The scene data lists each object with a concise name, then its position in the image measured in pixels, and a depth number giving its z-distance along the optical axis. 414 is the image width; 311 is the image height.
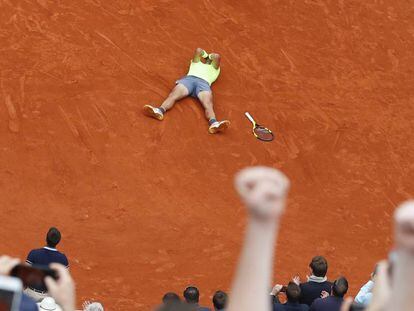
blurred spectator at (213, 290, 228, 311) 15.77
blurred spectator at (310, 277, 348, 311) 15.41
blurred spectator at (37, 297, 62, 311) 13.07
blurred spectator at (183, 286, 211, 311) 15.98
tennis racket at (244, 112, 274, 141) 27.73
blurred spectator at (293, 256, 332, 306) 17.27
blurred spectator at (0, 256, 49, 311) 7.59
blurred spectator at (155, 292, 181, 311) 14.80
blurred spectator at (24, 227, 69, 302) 17.47
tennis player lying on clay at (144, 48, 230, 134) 27.05
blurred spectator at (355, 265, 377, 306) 16.70
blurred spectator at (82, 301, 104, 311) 15.58
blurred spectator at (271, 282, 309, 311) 16.14
